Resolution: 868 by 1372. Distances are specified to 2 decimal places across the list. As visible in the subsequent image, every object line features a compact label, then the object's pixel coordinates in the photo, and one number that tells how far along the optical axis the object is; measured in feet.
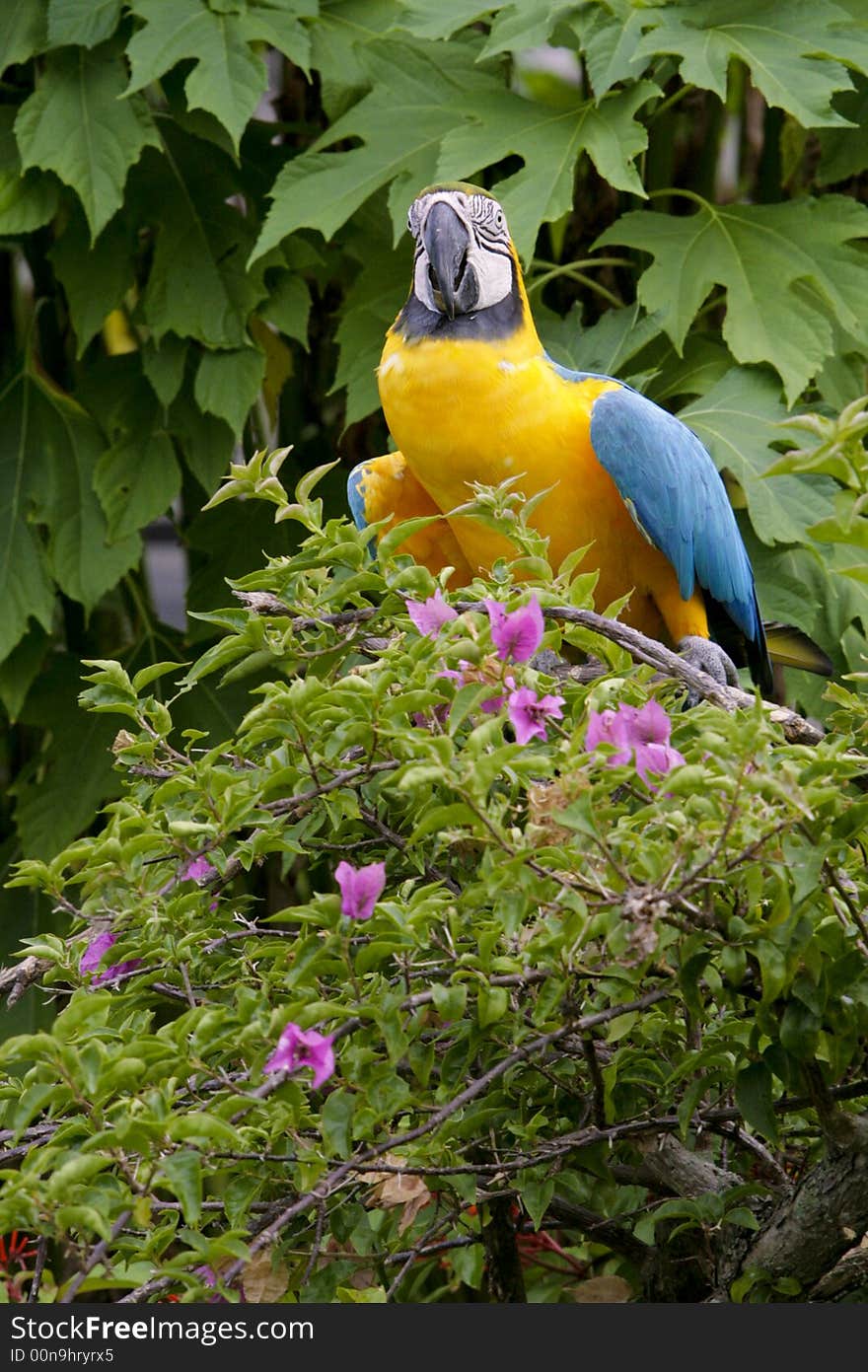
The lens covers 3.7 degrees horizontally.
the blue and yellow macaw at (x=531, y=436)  29.69
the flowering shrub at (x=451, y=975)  26.23
